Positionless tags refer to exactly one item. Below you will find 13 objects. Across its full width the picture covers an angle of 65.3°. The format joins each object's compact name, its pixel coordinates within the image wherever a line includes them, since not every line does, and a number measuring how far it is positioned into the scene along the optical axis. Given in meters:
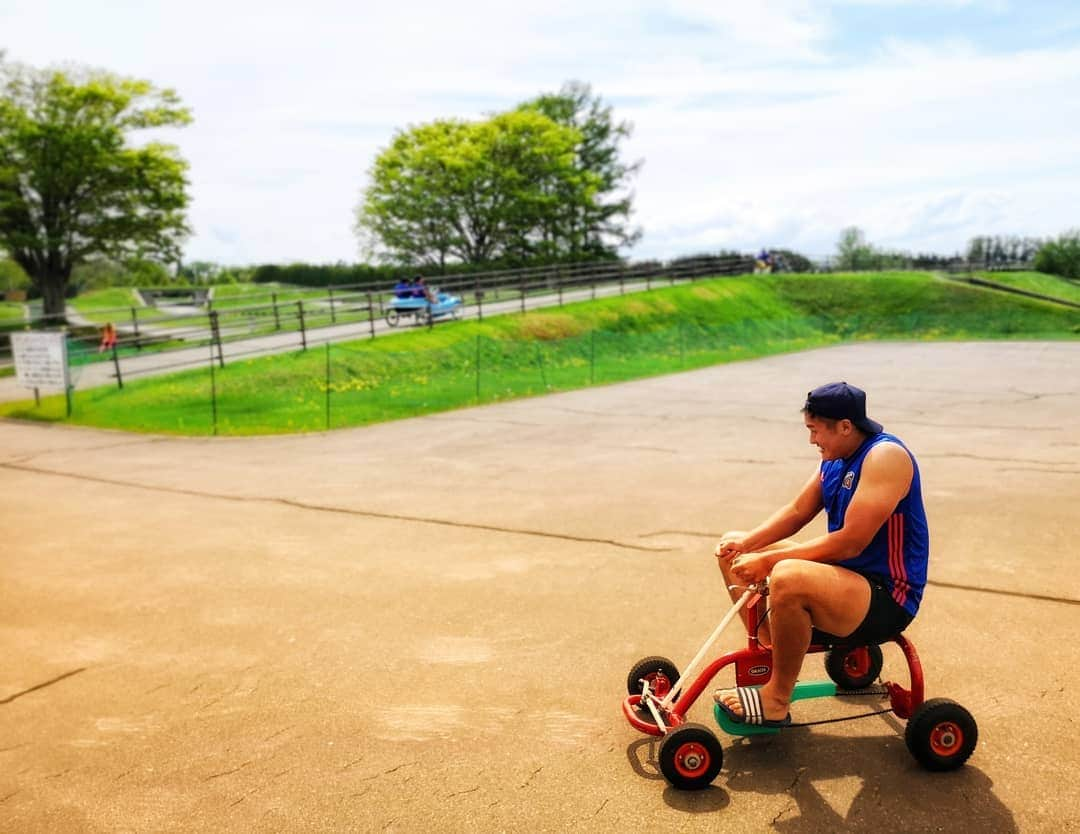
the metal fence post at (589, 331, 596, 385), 20.37
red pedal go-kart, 3.55
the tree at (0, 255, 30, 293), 63.22
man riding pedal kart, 3.43
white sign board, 16.55
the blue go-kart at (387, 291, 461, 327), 27.02
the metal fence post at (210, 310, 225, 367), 20.22
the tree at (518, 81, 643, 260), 62.28
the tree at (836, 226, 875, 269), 56.03
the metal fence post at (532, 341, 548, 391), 20.06
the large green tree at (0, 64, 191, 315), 31.81
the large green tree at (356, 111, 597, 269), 49.81
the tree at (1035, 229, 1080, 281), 49.97
